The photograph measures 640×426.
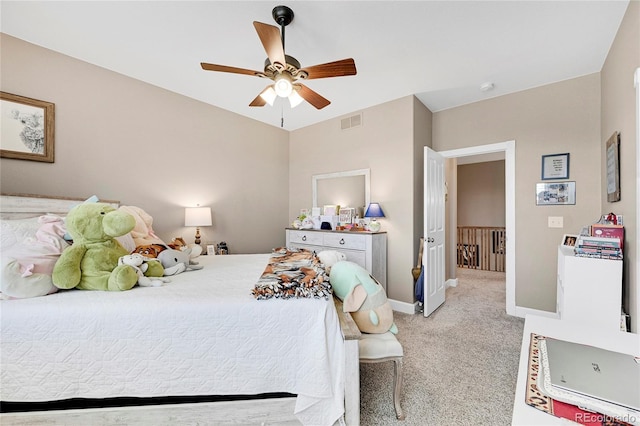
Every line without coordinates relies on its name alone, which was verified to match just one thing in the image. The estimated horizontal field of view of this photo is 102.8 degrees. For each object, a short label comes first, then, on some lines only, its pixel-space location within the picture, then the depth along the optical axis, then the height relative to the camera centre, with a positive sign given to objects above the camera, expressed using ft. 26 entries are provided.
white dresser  10.45 -1.42
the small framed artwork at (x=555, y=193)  9.05 +0.74
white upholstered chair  4.93 -2.71
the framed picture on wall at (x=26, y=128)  7.10 +2.48
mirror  12.17 +1.25
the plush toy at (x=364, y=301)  5.22 -1.81
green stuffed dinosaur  4.74 -0.79
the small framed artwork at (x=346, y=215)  12.28 -0.07
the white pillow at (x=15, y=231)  5.08 -0.37
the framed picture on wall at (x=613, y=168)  6.34 +1.20
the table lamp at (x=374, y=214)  10.98 -0.02
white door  9.93 -0.73
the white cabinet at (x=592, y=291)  5.41 -1.69
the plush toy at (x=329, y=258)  7.20 -1.29
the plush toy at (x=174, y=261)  6.34 -1.24
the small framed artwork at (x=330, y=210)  12.83 +0.18
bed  3.92 -2.20
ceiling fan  5.65 +3.48
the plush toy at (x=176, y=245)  7.51 -0.94
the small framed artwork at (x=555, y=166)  9.13 +1.73
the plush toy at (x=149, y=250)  6.47 -0.94
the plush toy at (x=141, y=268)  5.22 -1.18
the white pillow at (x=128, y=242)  6.62 -0.76
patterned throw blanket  4.54 -1.30
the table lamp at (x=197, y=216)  10.50 -0.10
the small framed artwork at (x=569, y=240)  8.12 -0.85
